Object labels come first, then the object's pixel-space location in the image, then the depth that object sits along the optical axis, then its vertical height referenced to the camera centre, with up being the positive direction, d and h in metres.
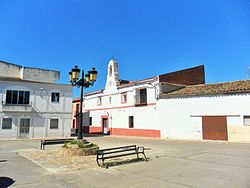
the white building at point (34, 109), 22.16 +0.99
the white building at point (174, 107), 17.03 +1.07
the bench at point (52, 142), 13.34 -1.46
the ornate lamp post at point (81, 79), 10.70 +1.99
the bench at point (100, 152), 8.12 -1.31
